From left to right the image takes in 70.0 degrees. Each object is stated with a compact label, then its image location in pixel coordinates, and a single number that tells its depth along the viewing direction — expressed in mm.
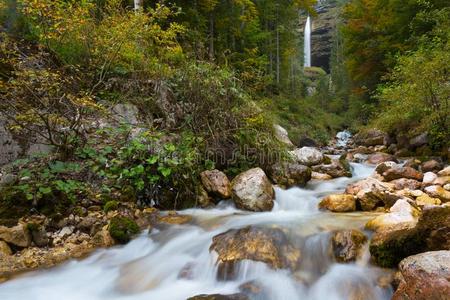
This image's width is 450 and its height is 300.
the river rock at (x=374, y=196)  4988
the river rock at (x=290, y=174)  6489
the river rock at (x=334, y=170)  7625
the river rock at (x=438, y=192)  5182
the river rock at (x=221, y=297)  3135
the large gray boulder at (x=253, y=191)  5242
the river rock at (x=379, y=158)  9180
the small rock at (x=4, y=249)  3752
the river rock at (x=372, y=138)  12605
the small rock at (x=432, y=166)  6944
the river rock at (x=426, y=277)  2348
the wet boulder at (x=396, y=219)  3683
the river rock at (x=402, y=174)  6332
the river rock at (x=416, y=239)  2938
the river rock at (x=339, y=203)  5039
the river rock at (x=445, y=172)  6317
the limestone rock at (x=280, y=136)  7226
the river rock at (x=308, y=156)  8156
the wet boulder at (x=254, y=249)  3535
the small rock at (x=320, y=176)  7348
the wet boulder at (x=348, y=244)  3568
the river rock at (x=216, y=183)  5508
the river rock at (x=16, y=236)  3869
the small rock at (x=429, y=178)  5949
